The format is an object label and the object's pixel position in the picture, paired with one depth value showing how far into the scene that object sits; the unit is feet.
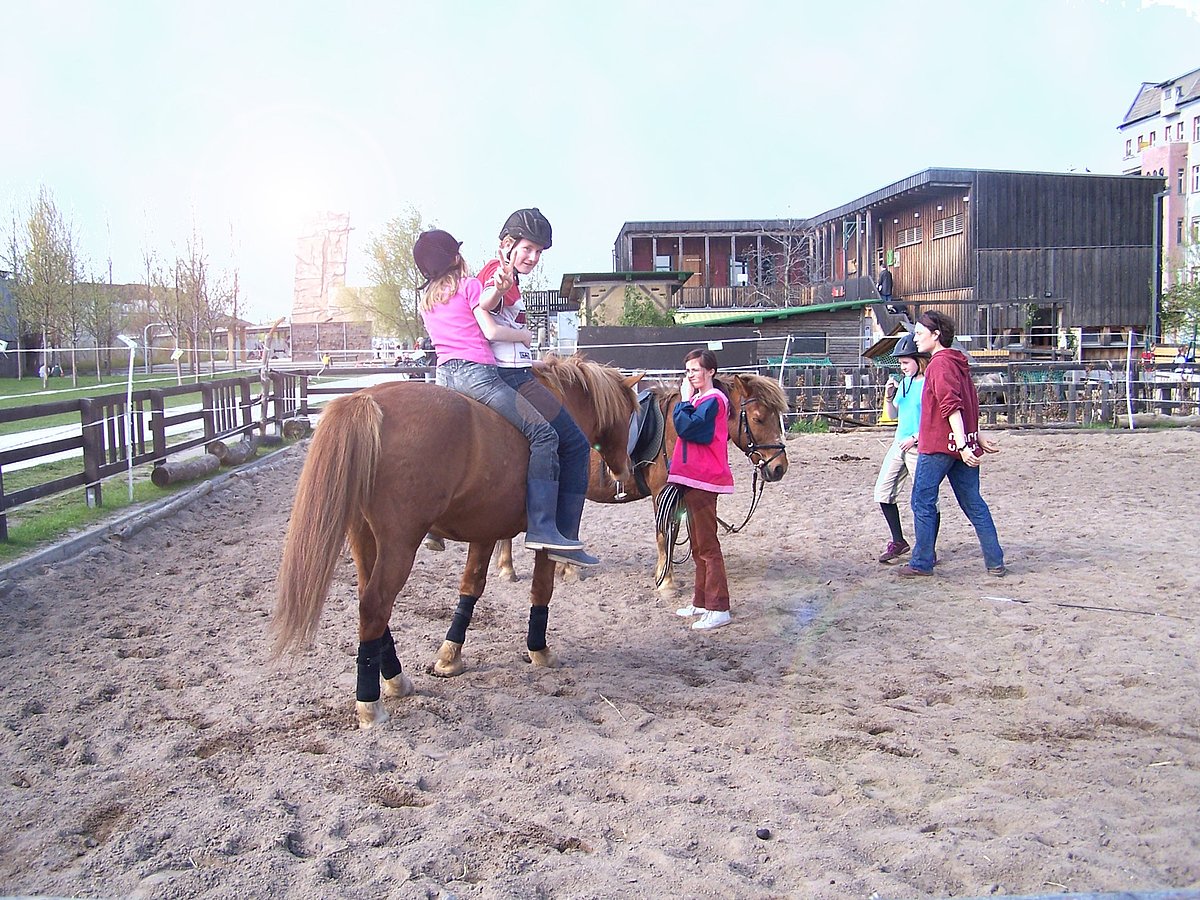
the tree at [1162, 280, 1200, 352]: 113.29
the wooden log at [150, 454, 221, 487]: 32.86
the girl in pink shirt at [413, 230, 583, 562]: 13.98
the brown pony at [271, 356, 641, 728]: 12.20
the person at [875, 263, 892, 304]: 103.46
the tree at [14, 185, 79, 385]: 106.63
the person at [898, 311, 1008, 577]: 20.65
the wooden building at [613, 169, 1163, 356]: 102.01
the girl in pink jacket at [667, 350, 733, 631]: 18.07
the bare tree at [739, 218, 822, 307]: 127.85
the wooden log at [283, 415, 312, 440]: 53.78
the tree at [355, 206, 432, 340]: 178.60
